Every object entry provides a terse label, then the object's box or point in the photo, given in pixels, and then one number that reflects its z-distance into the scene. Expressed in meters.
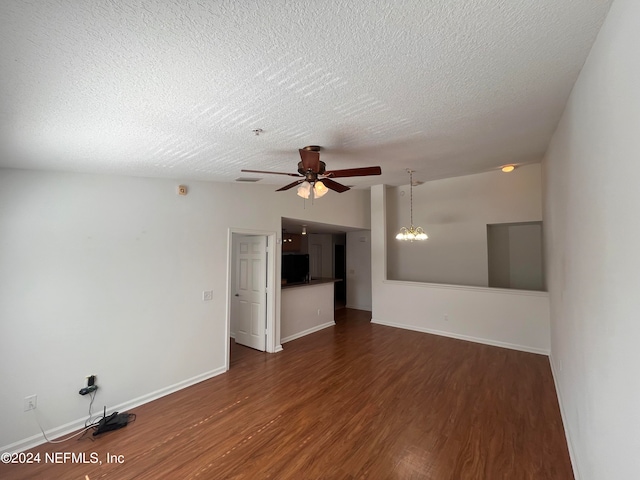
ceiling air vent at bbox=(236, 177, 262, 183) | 3.61
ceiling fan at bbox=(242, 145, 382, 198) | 2.38
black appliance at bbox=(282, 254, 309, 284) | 5.46
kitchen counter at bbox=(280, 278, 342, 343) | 5.01
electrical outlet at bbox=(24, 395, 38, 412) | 2.38
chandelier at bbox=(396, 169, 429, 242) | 5.17
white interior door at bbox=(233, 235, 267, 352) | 4.56
